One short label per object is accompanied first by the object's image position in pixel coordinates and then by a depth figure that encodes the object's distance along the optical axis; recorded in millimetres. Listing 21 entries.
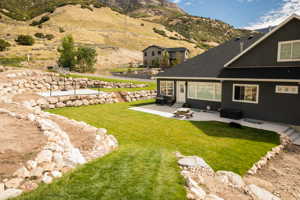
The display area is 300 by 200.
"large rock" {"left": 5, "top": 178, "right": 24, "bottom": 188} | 4138
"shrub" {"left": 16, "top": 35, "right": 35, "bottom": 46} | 49719
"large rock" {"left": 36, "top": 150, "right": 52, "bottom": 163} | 5131
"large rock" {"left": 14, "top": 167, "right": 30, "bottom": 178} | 4457
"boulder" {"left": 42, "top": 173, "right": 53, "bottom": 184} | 4530
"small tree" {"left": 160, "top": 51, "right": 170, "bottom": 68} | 51659
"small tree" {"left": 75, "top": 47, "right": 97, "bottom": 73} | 37719
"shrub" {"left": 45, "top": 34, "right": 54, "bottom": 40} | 58956
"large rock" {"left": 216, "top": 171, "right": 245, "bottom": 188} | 5707
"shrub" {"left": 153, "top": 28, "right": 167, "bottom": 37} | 110625
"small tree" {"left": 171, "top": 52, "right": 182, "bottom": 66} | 51384
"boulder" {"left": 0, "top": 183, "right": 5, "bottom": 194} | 3987
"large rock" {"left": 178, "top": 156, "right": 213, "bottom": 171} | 6341
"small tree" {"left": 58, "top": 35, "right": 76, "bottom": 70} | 36969
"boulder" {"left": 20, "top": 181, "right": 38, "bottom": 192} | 4184
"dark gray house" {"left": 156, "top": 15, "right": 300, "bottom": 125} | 11852
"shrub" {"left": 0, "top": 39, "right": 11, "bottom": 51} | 41647
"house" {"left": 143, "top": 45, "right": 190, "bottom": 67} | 55219
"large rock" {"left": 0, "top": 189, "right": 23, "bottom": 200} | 3835
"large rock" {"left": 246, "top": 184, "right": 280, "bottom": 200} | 5309
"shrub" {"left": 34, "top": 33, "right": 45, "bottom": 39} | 59000
